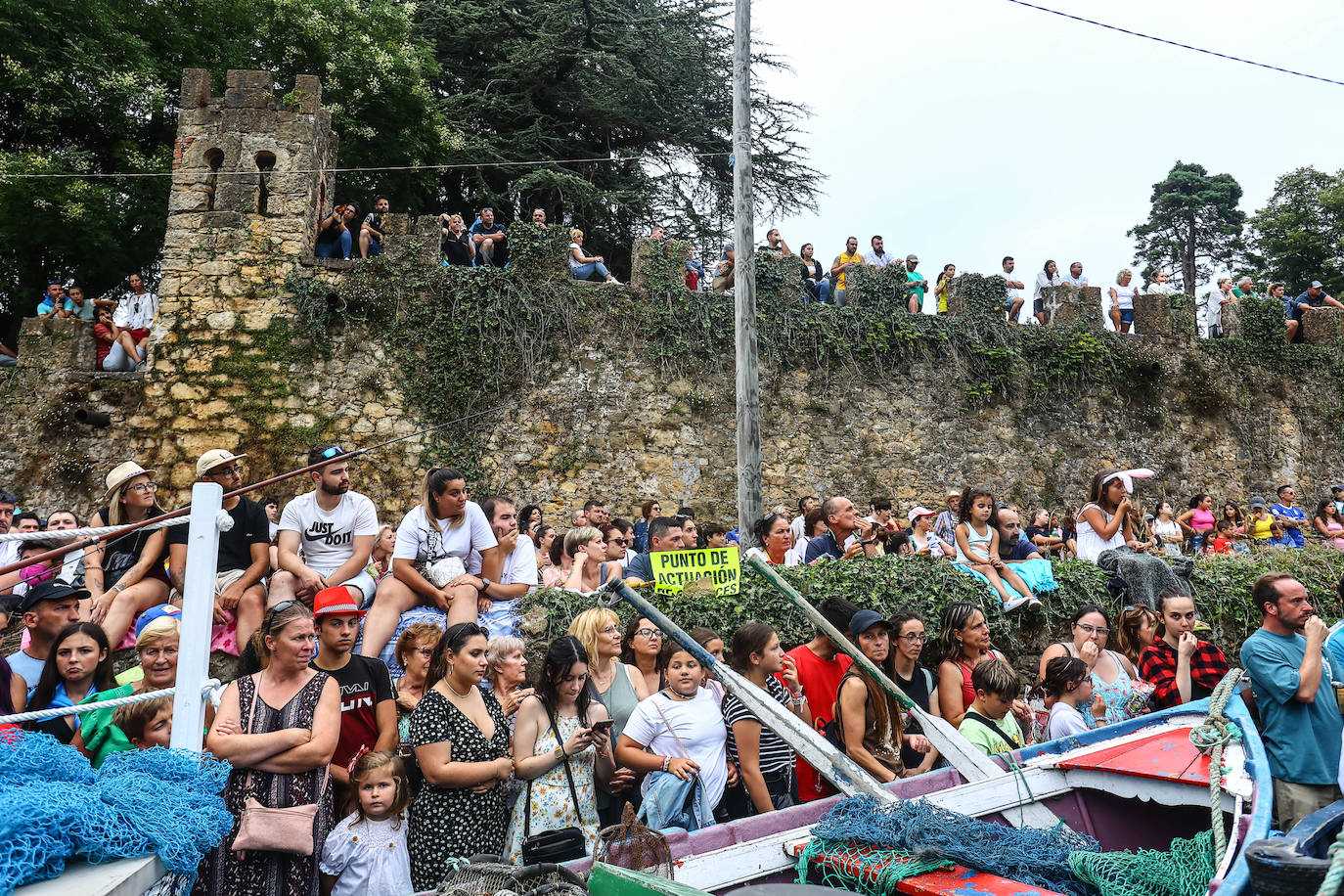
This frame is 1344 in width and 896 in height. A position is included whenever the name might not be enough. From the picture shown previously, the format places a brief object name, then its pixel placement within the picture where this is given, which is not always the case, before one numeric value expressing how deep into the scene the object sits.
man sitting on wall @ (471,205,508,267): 11.60
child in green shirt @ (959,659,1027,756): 4.89
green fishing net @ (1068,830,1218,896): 3.27
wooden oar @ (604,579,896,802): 4.00
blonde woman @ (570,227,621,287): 12.03
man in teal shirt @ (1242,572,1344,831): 4.42
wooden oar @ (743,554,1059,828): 4.16
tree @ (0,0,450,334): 12.86
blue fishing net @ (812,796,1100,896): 3.23
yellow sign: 6.27
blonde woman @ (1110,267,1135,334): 14.81
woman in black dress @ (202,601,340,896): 3.53
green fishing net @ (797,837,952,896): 3.15
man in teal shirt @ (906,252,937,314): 13.43
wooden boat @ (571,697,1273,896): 3.36
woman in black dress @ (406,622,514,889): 3.86
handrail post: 2.74
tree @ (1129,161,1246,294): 36.50
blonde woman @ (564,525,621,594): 6.52
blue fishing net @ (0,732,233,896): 2.08
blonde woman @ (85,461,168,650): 5.20
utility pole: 9.23
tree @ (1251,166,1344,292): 30.33
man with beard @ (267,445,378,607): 5.57
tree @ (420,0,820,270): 16.69
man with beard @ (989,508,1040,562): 8.23
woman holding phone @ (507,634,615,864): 4.14
